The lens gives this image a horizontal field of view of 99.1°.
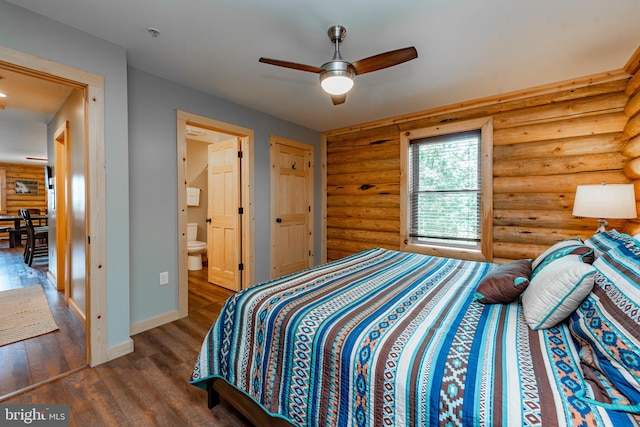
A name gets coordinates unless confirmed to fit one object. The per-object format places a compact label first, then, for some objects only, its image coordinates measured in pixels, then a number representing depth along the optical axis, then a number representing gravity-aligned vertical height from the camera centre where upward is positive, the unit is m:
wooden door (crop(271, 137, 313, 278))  4.07 +0.02
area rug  2.57 -1.17
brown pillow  1.45 -0.43
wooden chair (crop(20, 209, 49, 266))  5.15 -0.62
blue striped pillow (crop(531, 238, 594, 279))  1.42 -0.25
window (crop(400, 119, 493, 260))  3.32 +0.23
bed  0.82 -0.54
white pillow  1.11 -0.37
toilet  4.71 -0.82
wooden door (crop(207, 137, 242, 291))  3.82 -0.13
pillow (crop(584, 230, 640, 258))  1.29 -0.18
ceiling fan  1.80 +0.98
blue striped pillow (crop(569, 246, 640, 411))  0.80 -0.41
